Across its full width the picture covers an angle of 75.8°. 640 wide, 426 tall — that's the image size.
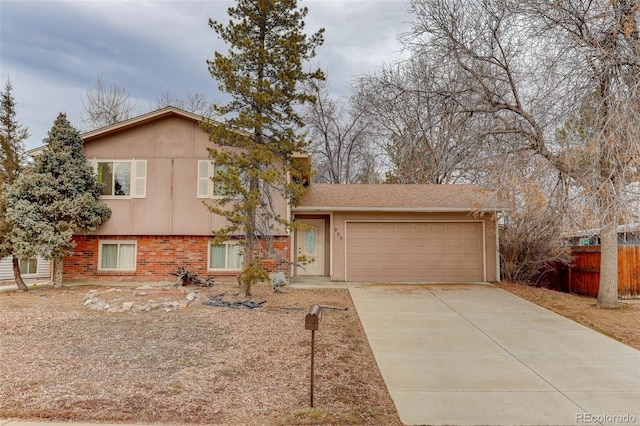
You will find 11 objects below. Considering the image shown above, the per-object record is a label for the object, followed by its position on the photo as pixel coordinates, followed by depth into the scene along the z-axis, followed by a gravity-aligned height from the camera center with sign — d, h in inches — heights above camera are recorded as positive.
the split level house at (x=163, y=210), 497.7 +26.7
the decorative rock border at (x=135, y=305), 336.5 -64.8
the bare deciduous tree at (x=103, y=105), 1003.9 +303.5
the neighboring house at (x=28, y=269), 588.4 -64.0
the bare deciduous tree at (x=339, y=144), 1039.6 +225.4
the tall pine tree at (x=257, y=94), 363.3 +123.2
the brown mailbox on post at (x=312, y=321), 167.0 -36.8
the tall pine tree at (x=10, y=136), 643.5 +160.2
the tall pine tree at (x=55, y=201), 424.5 +28.3
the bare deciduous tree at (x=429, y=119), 398.0 +116.5
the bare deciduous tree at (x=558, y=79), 283.9 +127.0
